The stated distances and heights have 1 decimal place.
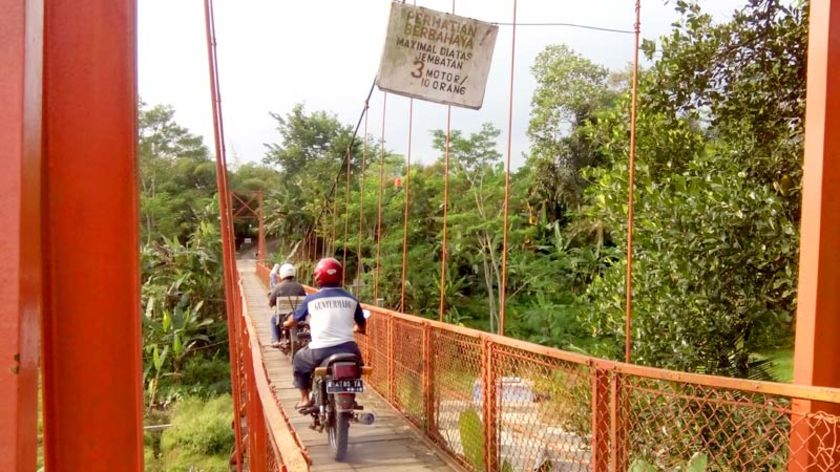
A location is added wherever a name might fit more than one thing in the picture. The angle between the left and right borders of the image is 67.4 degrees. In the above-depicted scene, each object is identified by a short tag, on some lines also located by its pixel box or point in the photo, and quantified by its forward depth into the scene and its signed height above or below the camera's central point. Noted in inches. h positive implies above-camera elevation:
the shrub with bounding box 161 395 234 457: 473.1 -169.3
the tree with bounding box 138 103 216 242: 1003.3 +87.8
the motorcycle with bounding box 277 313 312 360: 218.2 -41.1
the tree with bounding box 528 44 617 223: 618.5 +101.2
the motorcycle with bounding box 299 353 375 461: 130.5 -36.6
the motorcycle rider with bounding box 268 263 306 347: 262.7 -28.5
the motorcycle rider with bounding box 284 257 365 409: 137.5 -21.4
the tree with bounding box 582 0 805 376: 138.8 +7.8
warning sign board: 178.2 +48.4
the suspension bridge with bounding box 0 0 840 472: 22.8 -7.8
